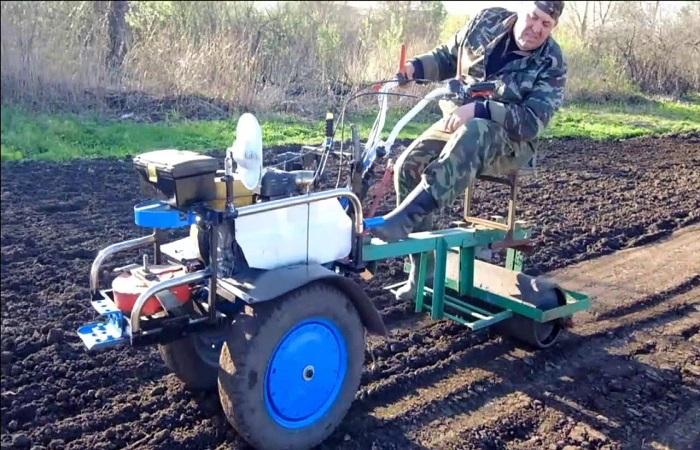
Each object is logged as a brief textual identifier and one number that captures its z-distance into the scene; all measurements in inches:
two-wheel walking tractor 115.9
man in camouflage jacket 160.6
